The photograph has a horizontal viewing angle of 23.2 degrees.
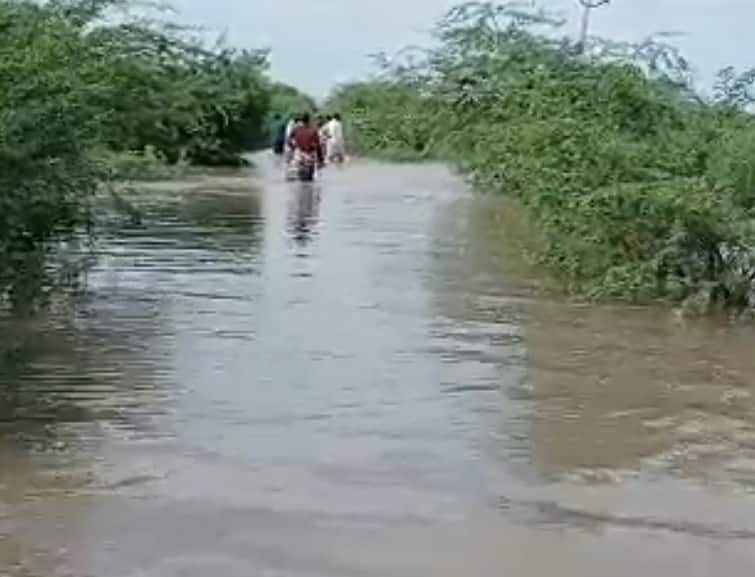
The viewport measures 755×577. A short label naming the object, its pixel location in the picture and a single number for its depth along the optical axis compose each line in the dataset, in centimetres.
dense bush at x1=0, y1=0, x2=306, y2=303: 1237
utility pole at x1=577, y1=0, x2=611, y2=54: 2133
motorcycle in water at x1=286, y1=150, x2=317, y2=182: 3434
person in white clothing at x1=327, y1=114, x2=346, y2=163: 4028
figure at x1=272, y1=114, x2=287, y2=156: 4505
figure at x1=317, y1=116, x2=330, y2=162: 3916
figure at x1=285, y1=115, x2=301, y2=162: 3426
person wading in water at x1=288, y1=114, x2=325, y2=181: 3334
